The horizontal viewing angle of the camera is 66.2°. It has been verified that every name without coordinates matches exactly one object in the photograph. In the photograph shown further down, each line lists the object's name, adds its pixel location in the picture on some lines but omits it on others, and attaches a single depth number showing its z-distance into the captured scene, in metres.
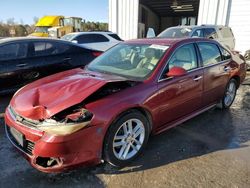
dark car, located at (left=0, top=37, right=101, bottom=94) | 4.06
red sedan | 1.98
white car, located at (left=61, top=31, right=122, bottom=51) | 8.26
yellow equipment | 18.55
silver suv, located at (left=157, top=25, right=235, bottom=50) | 7.30
